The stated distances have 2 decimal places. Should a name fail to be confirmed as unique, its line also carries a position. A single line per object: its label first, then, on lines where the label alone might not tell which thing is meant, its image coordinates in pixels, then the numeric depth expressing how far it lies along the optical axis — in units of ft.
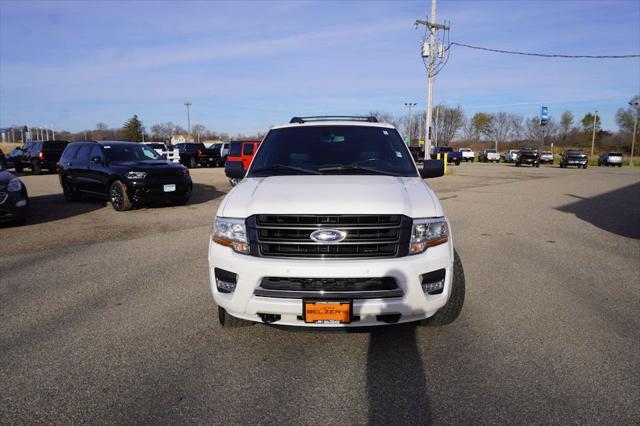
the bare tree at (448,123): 325.73
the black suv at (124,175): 35.88
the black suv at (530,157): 140.56
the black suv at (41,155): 80.89
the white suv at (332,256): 10.09
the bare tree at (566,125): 344.69
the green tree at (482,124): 353.72
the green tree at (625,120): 295.89
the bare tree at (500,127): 354.33
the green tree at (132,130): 263.08
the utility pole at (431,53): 84.28
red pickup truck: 67.54
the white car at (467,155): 192.93
